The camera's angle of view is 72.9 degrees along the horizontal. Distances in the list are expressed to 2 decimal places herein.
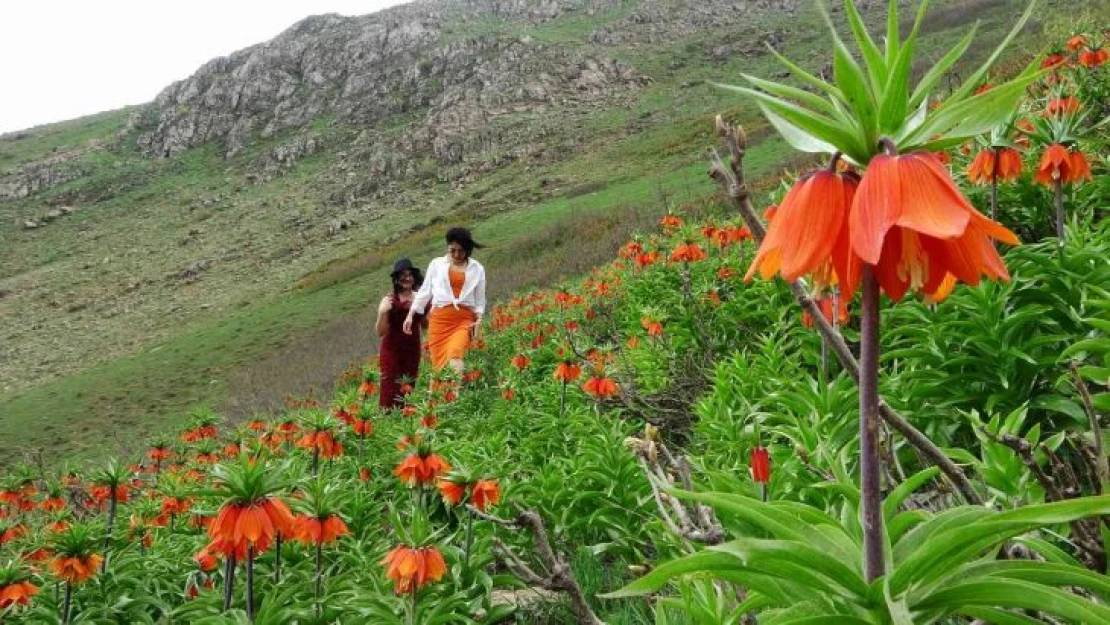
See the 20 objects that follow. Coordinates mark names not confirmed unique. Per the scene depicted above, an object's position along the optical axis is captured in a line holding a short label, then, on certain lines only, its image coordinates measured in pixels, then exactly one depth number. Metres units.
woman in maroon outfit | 7.45
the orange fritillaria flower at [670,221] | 8.04
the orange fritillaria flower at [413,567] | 2.29
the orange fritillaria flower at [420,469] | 3.06
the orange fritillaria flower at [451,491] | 2.66
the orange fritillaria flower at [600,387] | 4.38
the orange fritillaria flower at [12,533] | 3.56
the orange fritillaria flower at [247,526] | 2.25
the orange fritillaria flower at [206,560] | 2.64
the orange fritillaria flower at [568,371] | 4.84
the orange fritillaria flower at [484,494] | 2.64
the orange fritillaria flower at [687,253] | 5.90
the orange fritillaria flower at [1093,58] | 4.91
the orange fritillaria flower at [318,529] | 2.61
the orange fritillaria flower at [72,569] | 2.78
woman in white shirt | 7.10
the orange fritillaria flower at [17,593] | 2.70
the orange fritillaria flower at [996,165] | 3.60
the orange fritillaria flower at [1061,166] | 3.29
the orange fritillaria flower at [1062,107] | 3.80
